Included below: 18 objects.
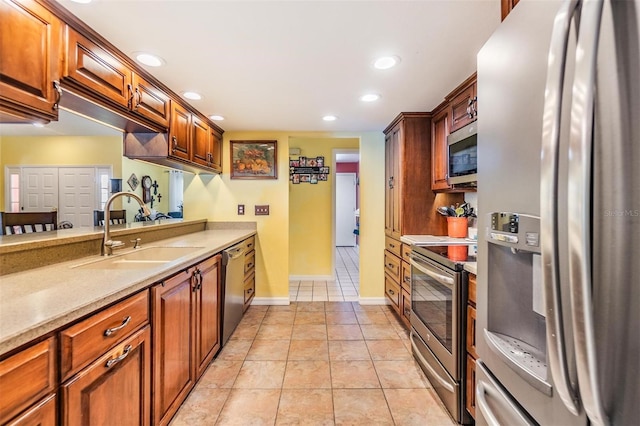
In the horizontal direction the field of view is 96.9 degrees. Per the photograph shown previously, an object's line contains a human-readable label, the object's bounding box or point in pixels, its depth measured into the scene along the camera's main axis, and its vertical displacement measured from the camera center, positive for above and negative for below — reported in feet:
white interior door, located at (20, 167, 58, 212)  10.67 +0.95
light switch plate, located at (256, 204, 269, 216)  11.75 +0.13
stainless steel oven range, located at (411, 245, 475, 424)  5.17 -2.21
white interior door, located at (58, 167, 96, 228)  10.38 +0.79
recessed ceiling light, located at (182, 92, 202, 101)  7.70 +3.27
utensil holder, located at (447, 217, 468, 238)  8.53 -0.43
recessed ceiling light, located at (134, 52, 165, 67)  5.70 +3.19
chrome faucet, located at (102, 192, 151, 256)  5.85 -0.48
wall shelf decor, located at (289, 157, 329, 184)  15.07 +2.30
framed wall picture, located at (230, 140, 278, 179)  11.60 +2.22
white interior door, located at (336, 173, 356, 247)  25.85 +0.36
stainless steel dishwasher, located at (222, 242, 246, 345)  7.81 -2.26
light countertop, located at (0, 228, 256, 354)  2.59 -0.97
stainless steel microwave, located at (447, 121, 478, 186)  6.73 +1.46
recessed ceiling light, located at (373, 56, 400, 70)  5.81 +3.18
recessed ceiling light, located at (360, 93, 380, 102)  7.81 +3.25
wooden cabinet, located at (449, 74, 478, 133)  6.66 +2.73
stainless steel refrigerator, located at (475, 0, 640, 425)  1.59 +0.07
